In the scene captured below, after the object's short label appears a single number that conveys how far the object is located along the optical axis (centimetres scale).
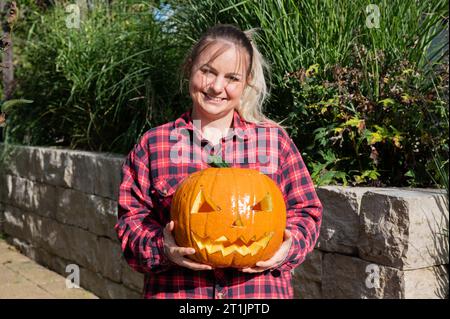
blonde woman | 206
